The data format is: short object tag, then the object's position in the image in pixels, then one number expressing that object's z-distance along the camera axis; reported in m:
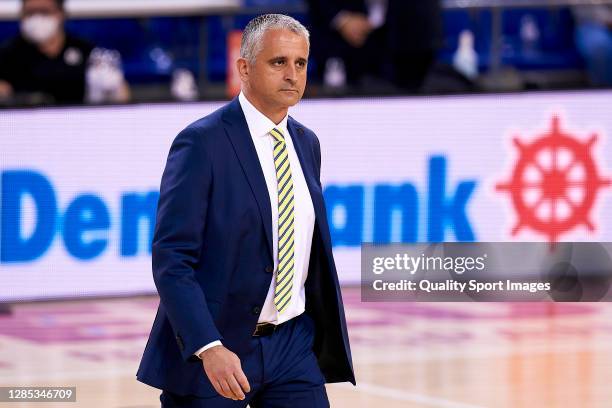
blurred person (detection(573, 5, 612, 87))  25.39
